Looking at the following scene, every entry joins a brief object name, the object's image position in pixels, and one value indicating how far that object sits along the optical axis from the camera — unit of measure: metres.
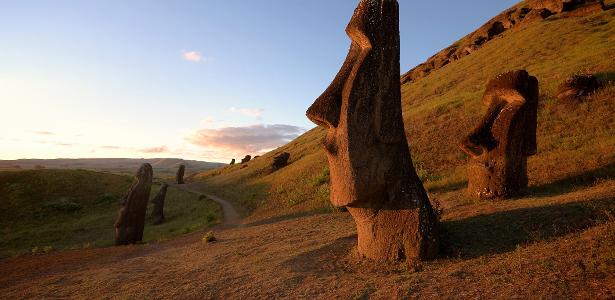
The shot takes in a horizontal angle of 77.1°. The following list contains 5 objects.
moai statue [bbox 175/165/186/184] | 66.56
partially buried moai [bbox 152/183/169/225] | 32.85
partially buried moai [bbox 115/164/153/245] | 22.19
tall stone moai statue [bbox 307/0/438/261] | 8.80
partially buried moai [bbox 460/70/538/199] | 14.08
